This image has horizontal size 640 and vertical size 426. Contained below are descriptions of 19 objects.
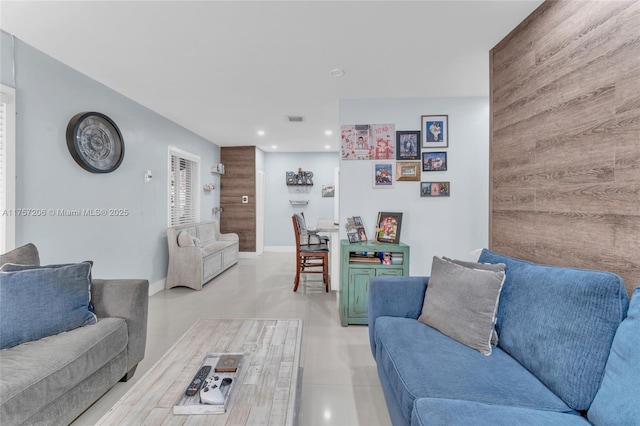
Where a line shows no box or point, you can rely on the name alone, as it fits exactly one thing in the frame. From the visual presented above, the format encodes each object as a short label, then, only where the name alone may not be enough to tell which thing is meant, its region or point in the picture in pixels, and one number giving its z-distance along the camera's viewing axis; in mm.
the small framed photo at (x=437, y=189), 3379
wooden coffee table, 1112
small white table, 3996
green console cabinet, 3051
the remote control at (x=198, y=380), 1232
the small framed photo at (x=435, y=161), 3365
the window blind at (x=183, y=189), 4711
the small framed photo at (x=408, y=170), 3393
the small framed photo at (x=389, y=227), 3252
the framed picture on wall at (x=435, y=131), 3371
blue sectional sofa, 1034
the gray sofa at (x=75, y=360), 1335
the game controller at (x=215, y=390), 1165
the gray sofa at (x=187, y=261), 4258
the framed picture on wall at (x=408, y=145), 3393
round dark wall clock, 2752
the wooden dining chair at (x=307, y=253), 4262
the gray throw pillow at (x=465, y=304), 1590
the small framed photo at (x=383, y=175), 3419
